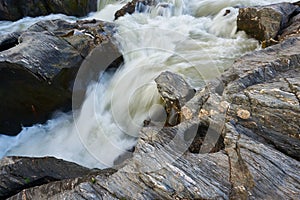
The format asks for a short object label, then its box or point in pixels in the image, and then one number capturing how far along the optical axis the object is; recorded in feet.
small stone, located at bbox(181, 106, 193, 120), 17.21
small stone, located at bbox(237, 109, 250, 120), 14.84
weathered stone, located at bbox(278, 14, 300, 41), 26.29
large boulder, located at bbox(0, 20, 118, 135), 23.32
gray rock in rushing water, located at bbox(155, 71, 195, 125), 19.66
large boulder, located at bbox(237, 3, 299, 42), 28.43
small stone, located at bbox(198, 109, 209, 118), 16.30
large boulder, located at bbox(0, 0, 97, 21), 44.29
